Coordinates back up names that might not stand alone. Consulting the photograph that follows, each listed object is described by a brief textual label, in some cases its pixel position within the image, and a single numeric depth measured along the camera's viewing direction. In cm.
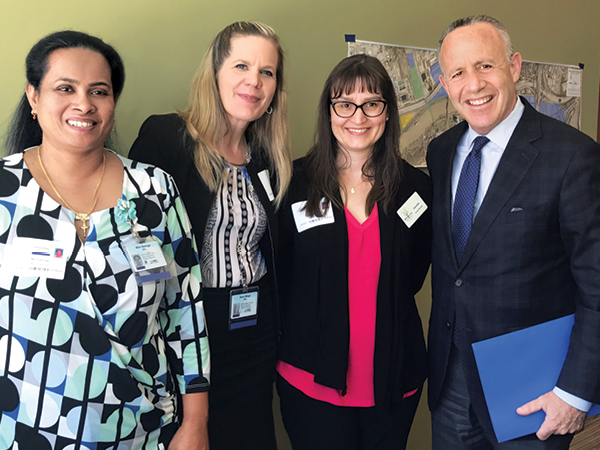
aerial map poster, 264
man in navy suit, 156
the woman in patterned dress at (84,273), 117
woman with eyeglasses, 180
